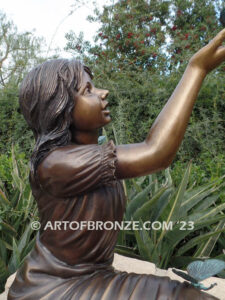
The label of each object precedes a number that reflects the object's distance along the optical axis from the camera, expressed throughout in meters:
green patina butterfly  0.93
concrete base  1.93
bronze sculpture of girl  1.03
